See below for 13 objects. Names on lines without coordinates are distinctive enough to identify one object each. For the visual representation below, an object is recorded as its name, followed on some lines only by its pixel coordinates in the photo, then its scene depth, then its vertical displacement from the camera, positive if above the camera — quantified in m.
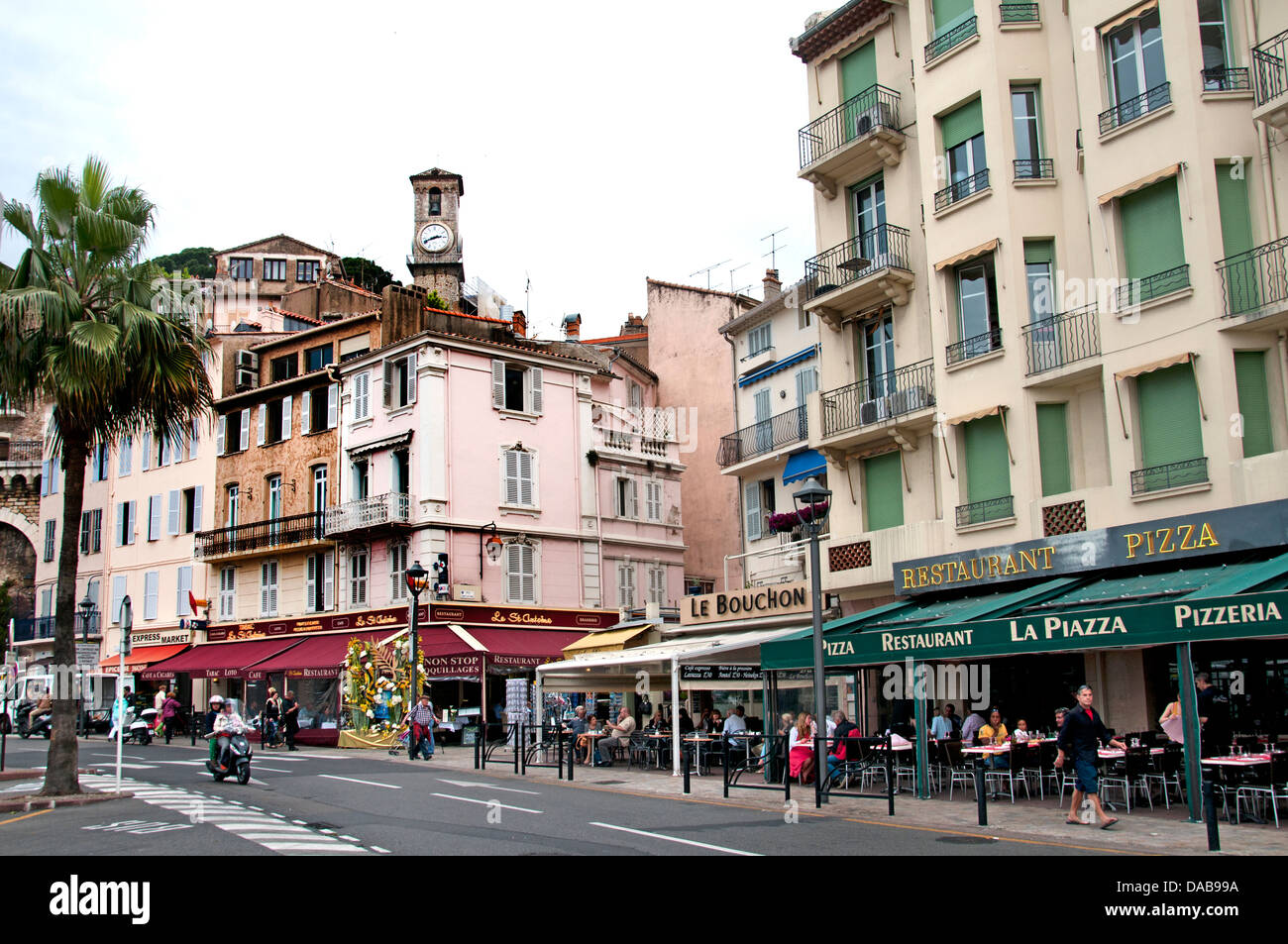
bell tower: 51.88 +19.24
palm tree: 17.97 +5.42
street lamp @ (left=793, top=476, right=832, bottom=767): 17.64 +1.21
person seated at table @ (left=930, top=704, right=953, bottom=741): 20.23 -1.27
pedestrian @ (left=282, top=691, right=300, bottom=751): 33.53 -1.23
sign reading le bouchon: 25.34 +1.31
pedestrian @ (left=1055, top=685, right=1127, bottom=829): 13.34 -1.07
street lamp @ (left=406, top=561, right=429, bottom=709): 29.27 +2.11
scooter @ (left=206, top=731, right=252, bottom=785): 20.06 -1.33
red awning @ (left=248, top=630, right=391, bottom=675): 37.31 +0.72
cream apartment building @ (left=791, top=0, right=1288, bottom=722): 18.00 +6.79
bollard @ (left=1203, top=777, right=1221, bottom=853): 10.91 -1.61
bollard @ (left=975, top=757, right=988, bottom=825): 13.77 -1.69
